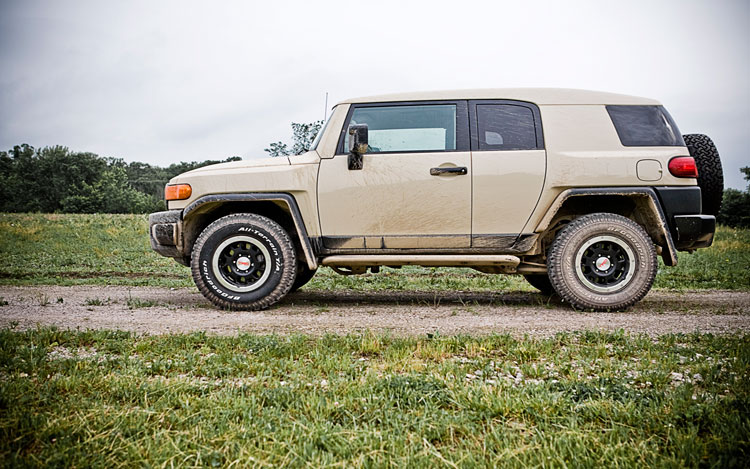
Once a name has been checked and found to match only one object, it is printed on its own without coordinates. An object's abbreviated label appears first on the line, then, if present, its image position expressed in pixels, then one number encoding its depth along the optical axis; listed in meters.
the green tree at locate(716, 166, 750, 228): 36.81
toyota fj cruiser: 4.95
